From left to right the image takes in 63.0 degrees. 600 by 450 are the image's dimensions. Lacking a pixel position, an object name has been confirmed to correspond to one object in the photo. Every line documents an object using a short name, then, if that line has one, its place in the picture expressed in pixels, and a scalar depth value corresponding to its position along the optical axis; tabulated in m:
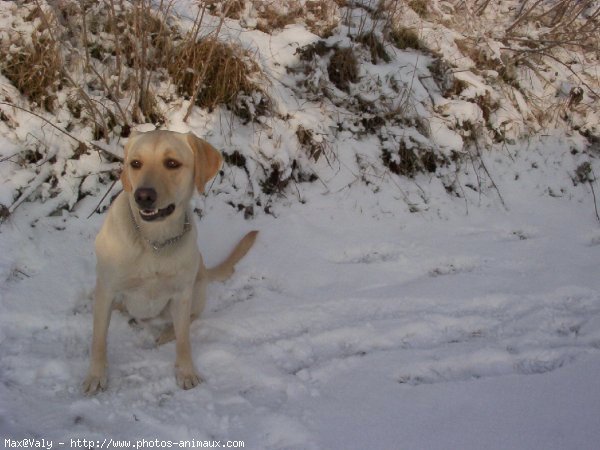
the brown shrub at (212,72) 4.09
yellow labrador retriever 2.31
